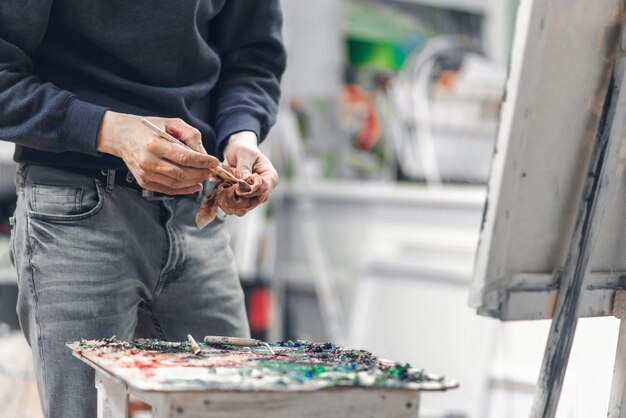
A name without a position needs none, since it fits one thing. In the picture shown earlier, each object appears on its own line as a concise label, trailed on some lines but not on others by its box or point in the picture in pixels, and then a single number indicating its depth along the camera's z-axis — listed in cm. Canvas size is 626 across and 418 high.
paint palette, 232
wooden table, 228
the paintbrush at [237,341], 264
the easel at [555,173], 248
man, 265
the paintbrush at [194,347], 254
